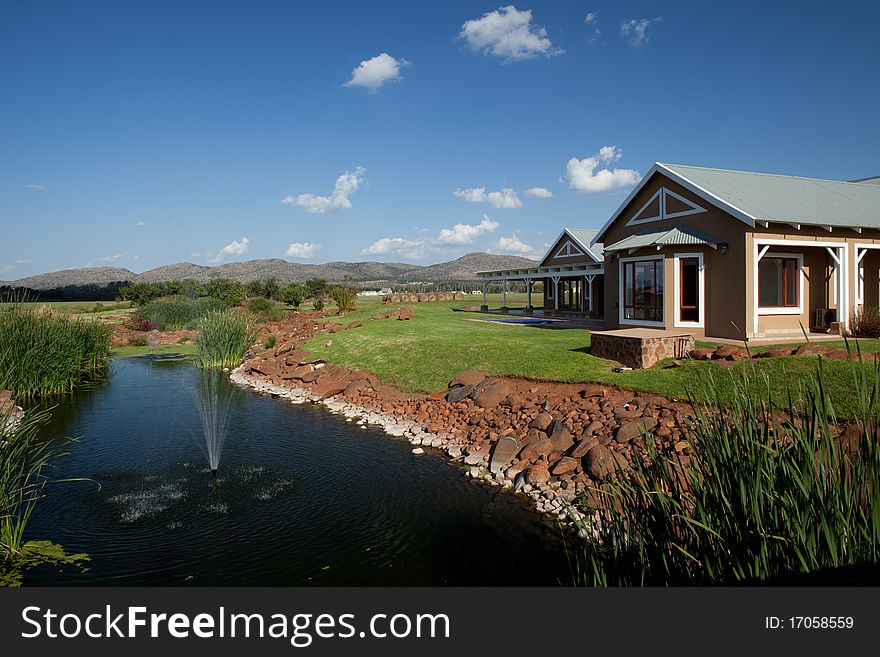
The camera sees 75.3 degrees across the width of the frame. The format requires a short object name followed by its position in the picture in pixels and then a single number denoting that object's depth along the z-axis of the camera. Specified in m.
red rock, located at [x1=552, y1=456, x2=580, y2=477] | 9.30
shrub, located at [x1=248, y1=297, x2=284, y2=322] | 33.78
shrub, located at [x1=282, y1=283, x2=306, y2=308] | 44.47
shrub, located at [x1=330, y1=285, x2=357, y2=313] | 33.34
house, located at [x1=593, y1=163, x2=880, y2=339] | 15.88
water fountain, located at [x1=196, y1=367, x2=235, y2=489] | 11.75
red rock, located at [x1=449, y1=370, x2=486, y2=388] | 14.38
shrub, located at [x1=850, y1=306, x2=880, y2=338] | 15.82
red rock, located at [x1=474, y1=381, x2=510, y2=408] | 12.89
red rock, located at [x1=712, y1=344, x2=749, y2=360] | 11.67
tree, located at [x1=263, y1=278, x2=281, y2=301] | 50.34
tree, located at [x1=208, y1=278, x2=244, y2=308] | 39.75
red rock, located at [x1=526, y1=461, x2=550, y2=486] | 9.23
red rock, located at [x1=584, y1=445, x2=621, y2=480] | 8.69
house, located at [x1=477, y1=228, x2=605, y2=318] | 29.59
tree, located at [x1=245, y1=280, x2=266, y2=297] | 50.17
